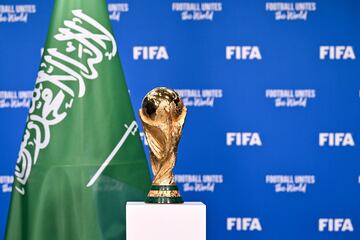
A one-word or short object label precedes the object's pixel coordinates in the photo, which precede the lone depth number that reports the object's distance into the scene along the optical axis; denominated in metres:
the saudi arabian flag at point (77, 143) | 2.59
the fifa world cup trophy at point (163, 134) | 2.54
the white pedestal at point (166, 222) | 2.48
